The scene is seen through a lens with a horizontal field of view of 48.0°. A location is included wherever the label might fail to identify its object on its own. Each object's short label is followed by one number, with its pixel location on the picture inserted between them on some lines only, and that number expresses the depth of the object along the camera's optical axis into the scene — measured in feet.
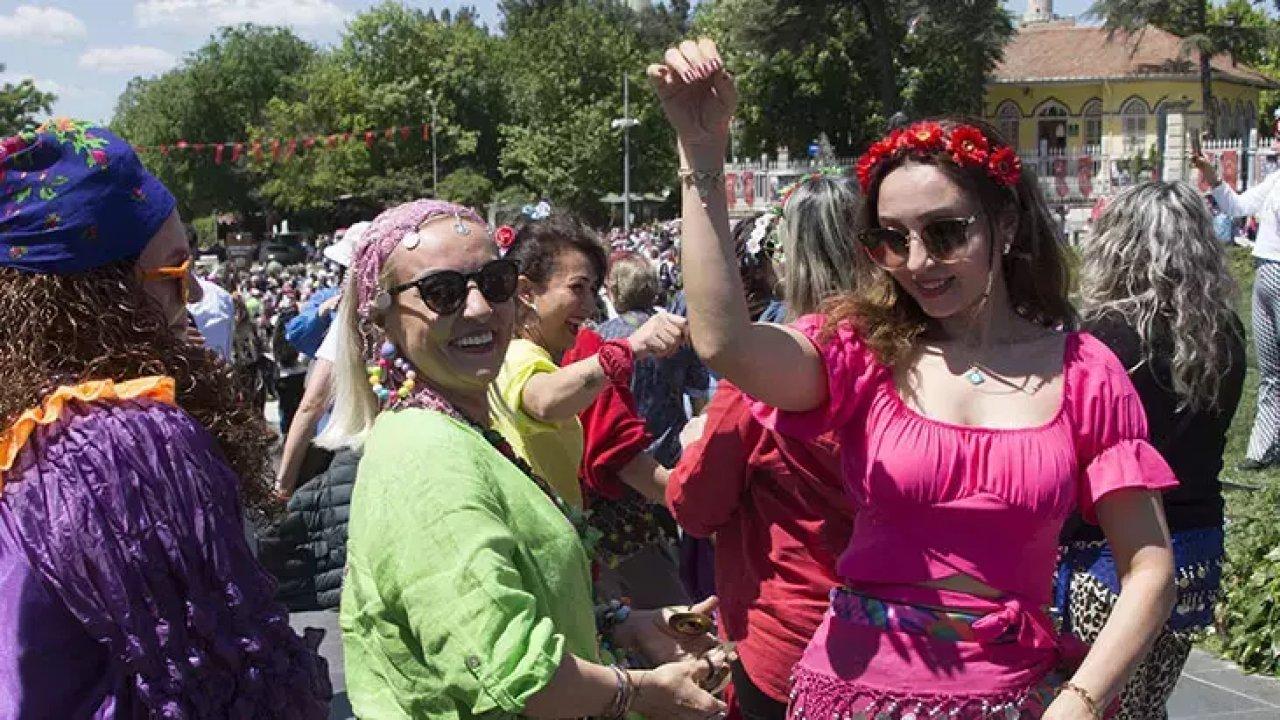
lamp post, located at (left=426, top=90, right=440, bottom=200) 228.02
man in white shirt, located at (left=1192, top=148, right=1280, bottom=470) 31.01
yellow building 209.36
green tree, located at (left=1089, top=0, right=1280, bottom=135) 165.37
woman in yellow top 12.12
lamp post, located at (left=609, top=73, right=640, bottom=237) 141.49
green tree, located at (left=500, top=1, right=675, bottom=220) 215.10
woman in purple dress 6.49
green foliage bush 20.21
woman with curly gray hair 12.71
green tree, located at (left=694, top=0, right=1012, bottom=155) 170.60
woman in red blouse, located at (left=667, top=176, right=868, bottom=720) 10.67
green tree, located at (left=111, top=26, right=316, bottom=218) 286.66
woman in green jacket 7.23
